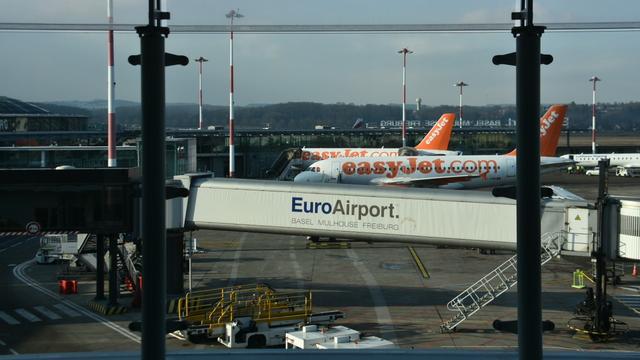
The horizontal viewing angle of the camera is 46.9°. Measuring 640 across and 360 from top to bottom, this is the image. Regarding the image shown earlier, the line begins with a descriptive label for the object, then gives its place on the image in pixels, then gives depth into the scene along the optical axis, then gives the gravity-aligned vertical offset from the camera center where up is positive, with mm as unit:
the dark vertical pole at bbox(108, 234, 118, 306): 36938 -5826
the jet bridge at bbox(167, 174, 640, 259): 30562 -2460
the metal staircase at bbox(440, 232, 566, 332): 30594 -7042
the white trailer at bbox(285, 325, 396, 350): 28206 -7052
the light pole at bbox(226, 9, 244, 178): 62797 +1241
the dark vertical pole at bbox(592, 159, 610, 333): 27388 -4642
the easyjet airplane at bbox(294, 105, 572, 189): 78250 -1312
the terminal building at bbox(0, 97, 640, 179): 40406 +2180
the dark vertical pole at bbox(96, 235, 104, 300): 38097 -5818
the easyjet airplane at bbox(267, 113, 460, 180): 99000 +848
